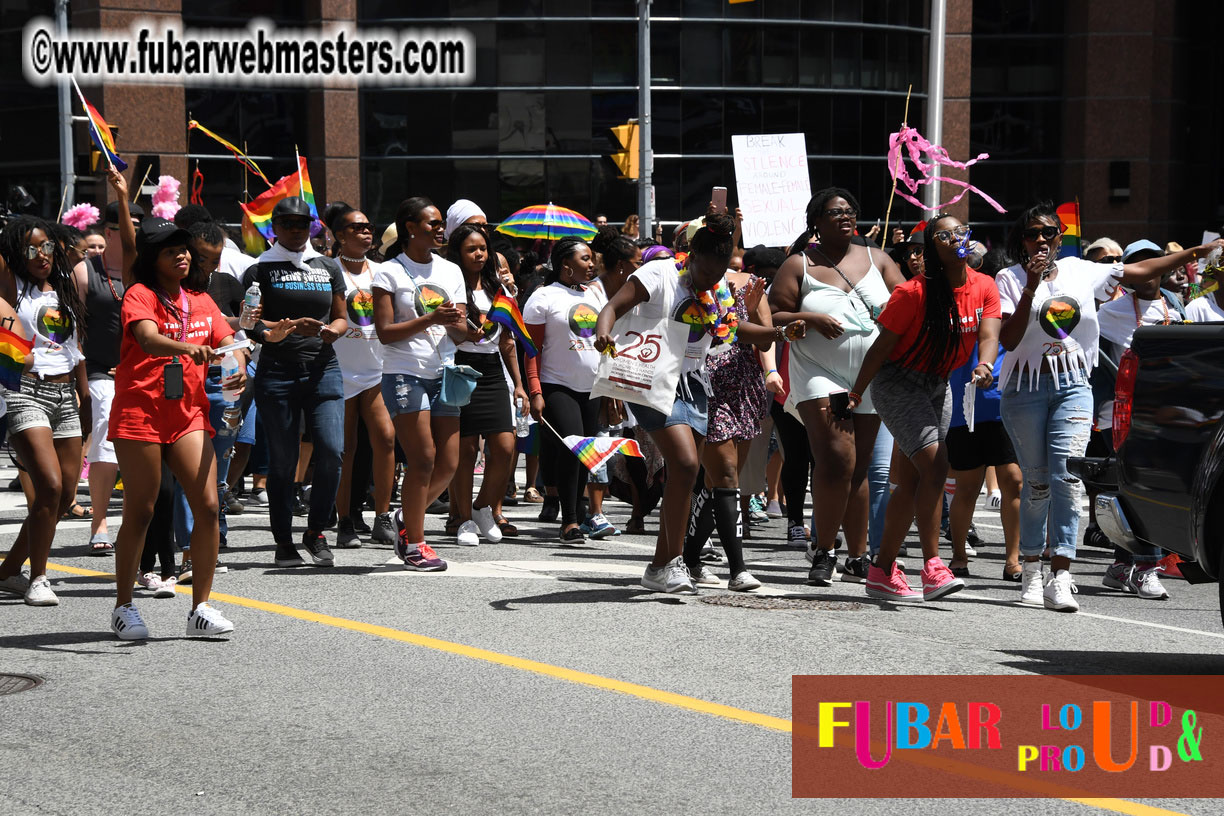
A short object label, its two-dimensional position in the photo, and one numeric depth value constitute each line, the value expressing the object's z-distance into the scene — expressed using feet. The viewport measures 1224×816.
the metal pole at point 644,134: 90.22
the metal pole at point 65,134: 100.48
